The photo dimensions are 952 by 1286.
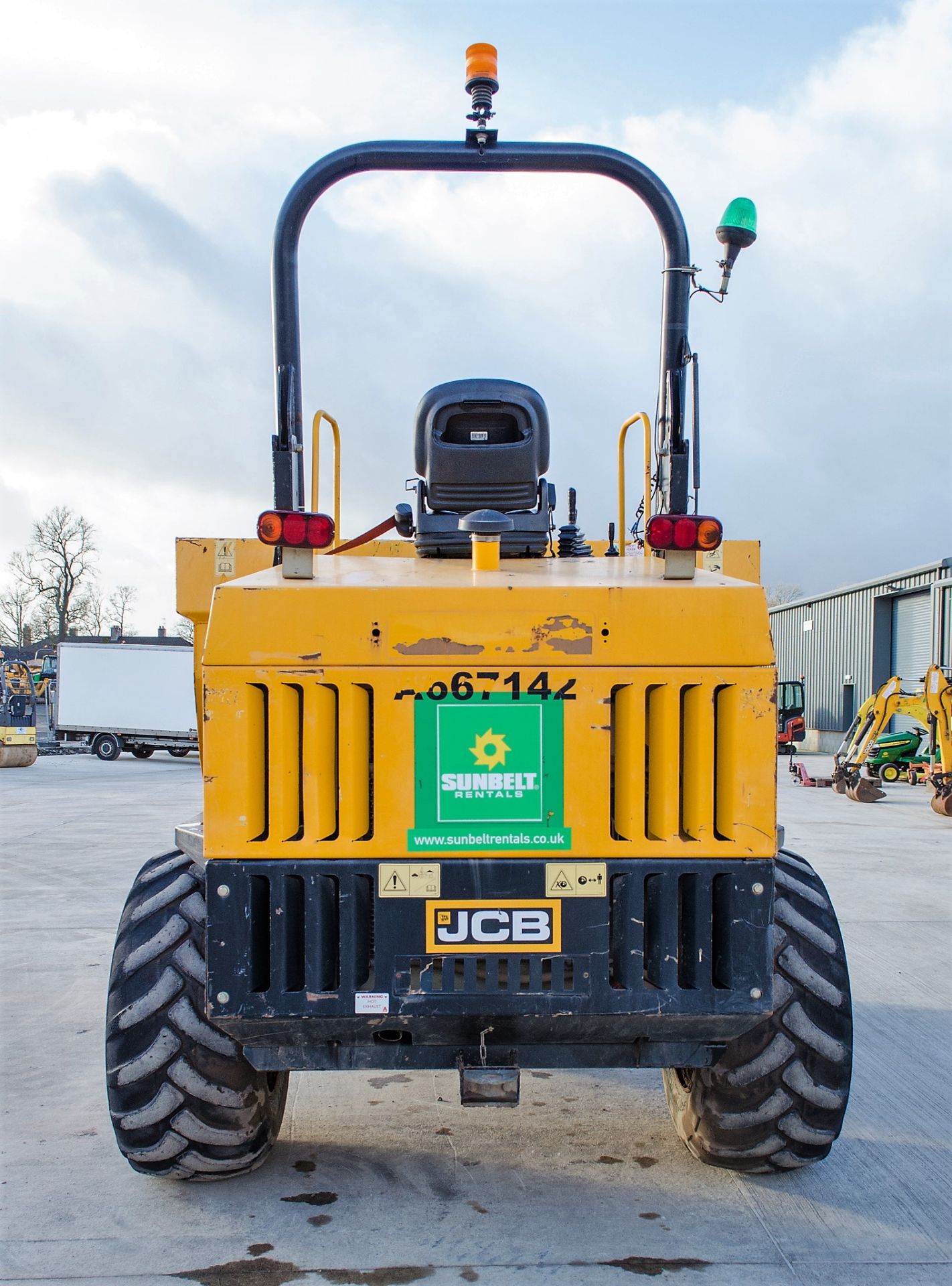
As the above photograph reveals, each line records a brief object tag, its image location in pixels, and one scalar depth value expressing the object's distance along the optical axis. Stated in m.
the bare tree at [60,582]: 57.72
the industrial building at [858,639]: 25.23
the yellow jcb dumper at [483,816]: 2.83
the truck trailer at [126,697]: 26.44
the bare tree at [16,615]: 58.62
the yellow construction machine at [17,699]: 27.12
